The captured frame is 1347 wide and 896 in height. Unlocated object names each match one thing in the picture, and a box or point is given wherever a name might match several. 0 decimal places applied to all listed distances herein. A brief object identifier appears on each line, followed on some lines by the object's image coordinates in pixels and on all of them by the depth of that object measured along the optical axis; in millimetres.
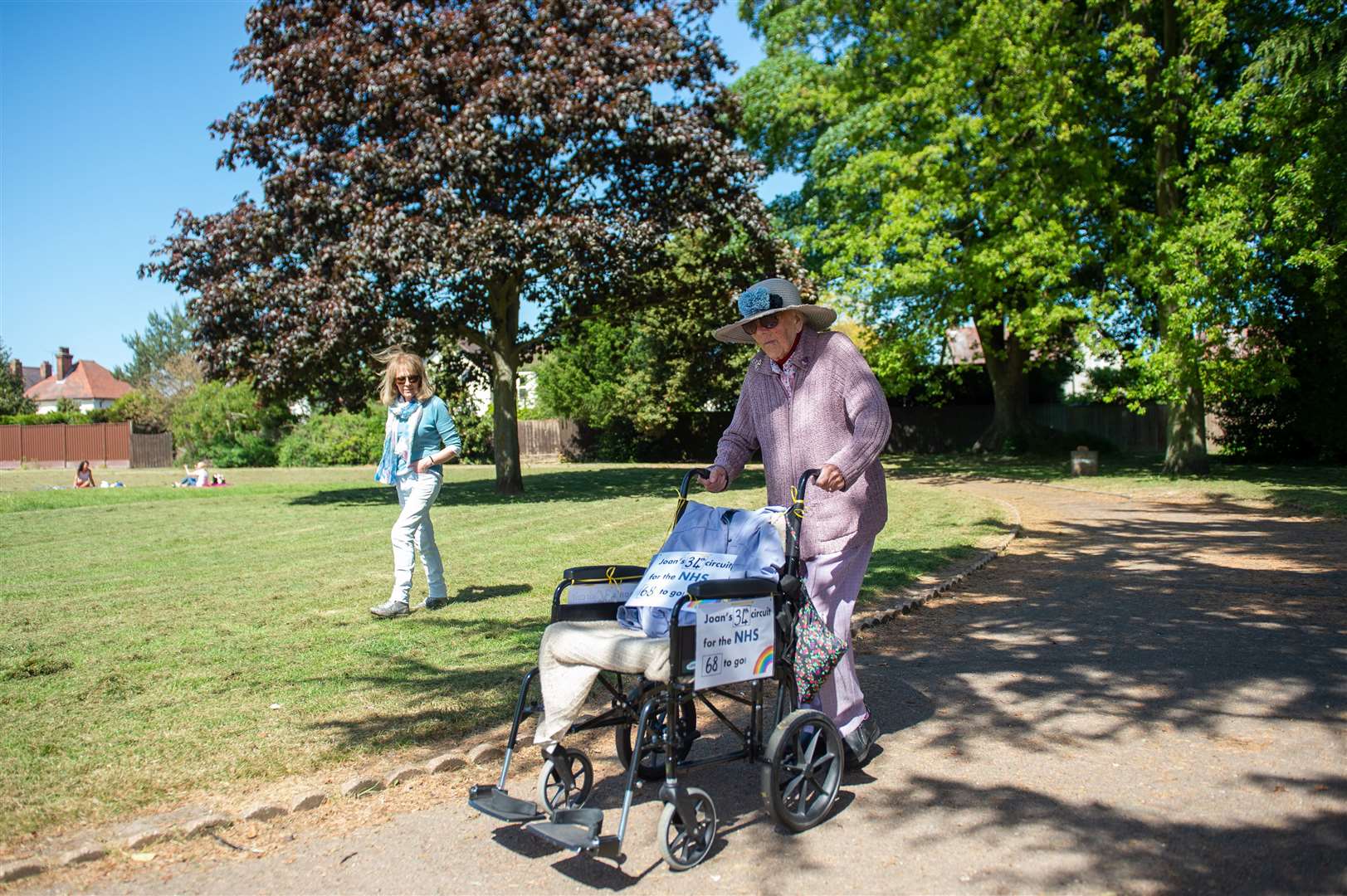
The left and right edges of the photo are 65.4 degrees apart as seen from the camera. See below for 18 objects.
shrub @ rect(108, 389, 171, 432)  56906
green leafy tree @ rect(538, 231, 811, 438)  30848
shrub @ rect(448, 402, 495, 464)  44094
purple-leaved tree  19312
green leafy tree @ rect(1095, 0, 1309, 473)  19688
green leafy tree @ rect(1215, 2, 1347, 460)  18203
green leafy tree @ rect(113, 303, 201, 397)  92688
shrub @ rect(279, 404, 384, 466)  46062
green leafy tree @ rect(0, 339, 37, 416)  72500
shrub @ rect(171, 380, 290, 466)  47875
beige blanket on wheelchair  3801
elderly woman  4422
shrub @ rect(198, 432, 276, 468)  47688
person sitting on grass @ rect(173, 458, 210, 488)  28375
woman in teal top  8156
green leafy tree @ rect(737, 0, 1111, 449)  22266
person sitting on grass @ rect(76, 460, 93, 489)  28469
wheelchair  3582
